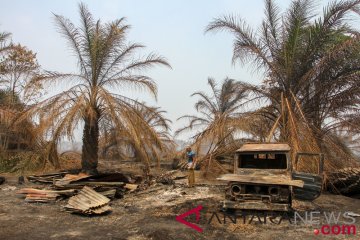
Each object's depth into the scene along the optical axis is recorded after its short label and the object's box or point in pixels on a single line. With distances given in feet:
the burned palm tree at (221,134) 46.14
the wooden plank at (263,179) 26.79
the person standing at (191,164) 41.86
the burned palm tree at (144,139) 45.09
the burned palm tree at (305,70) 42.42
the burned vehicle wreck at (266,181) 27.30
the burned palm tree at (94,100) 42.39
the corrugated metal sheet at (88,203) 29.66
